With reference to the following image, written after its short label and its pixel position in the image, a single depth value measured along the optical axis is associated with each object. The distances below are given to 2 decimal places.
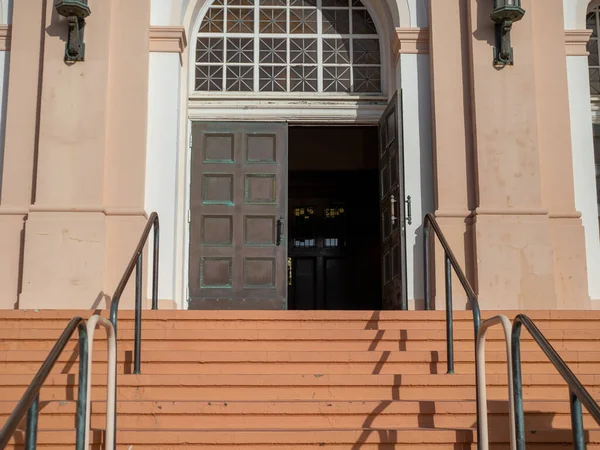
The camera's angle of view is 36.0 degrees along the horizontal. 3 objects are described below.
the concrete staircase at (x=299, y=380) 6.00
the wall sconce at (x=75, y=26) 9.72
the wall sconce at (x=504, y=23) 9.79
